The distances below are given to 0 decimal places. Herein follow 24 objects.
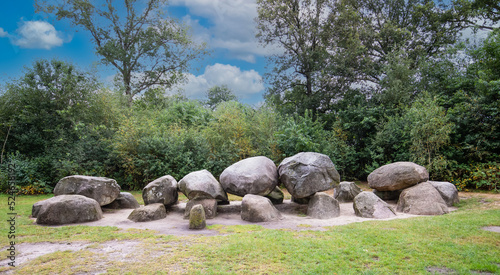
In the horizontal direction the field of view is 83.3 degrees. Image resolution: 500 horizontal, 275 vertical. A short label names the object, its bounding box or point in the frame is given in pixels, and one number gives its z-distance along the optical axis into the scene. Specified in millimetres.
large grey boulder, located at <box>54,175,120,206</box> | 8414
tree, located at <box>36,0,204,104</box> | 21766
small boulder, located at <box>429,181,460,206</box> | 9070
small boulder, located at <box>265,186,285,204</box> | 9641
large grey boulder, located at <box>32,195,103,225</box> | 7094
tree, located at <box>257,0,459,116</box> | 18172
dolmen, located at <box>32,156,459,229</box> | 7551
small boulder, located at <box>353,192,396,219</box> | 7855
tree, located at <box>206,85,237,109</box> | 41325
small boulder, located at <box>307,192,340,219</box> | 7957
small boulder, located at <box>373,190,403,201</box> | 9930
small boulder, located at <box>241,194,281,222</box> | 7480
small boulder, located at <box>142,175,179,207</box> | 8617
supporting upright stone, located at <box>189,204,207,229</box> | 6707
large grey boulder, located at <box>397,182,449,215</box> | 8023
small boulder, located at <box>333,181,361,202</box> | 10289
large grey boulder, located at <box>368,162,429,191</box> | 8906
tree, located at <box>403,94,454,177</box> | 11836
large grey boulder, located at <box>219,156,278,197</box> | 8367
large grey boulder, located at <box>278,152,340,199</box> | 8375
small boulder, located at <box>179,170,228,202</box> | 8227
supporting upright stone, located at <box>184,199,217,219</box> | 7930
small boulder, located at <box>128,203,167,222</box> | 7629
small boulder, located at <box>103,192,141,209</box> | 9461
